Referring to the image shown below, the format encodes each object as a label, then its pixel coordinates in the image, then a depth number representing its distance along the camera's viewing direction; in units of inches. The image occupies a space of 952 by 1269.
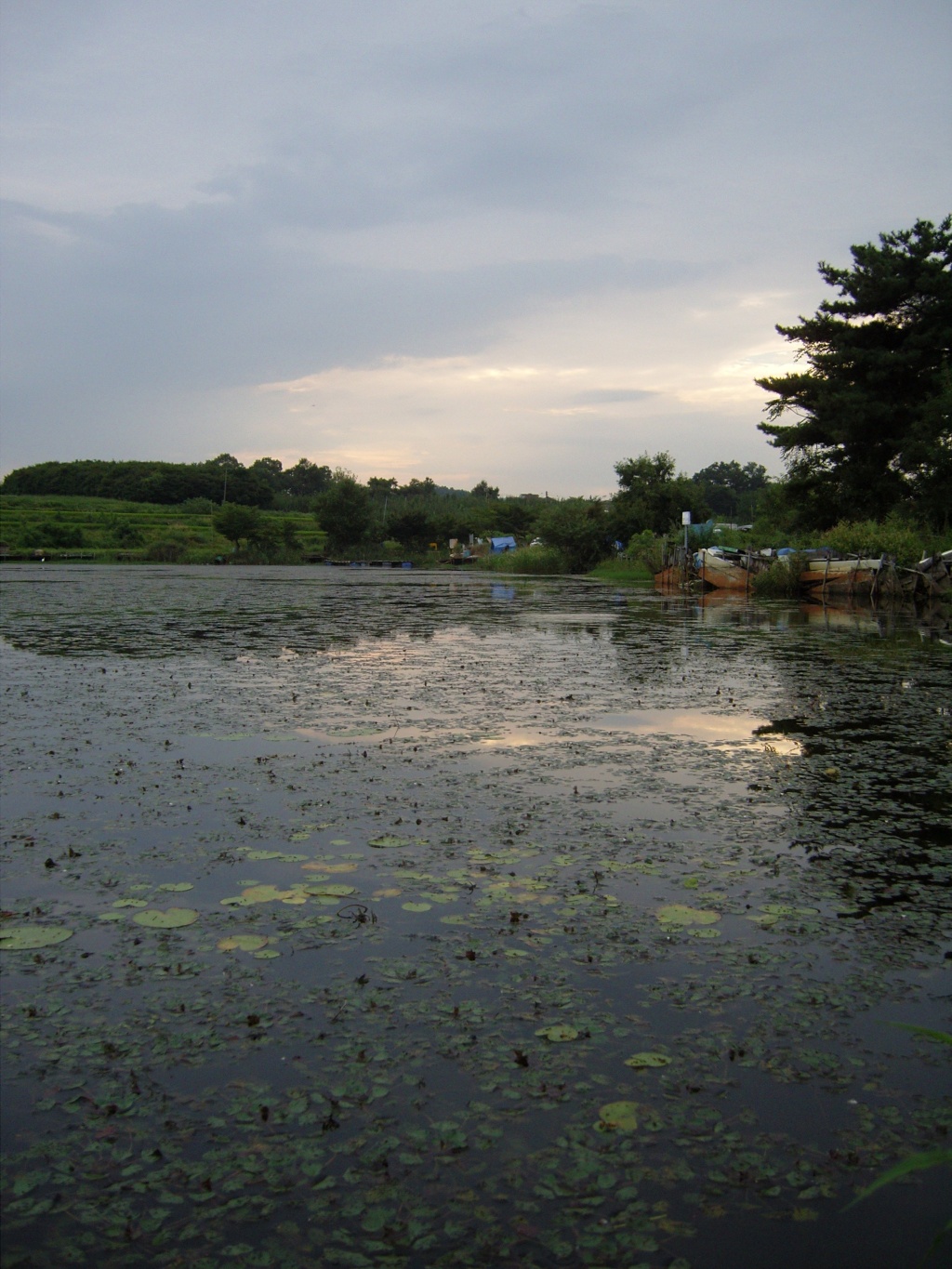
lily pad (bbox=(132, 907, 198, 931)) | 177.3
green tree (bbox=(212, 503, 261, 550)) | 3769.7
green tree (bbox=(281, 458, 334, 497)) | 6998.0
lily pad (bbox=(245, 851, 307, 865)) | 213.4
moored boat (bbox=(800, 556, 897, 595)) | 1218.8
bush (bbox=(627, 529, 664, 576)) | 1936.8
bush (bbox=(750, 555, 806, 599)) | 1378.0
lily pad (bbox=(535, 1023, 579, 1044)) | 137.8
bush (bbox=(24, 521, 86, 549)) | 3437.5
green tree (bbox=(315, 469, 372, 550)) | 3986.2
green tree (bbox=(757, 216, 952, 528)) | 1366.9
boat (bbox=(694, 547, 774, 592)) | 1465.3
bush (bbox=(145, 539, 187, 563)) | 3390.7
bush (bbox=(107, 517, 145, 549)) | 3654.0
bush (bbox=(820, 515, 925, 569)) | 1244.5
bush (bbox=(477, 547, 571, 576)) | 2682.1
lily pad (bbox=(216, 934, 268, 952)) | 167.9
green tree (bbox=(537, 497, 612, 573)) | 2655.0
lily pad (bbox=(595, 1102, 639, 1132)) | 117.6
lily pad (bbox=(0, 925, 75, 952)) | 167.9
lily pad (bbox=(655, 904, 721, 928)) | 180.9
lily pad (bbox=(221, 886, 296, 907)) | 188.9
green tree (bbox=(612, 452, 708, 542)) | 2511.1
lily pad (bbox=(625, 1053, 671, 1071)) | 130.8
